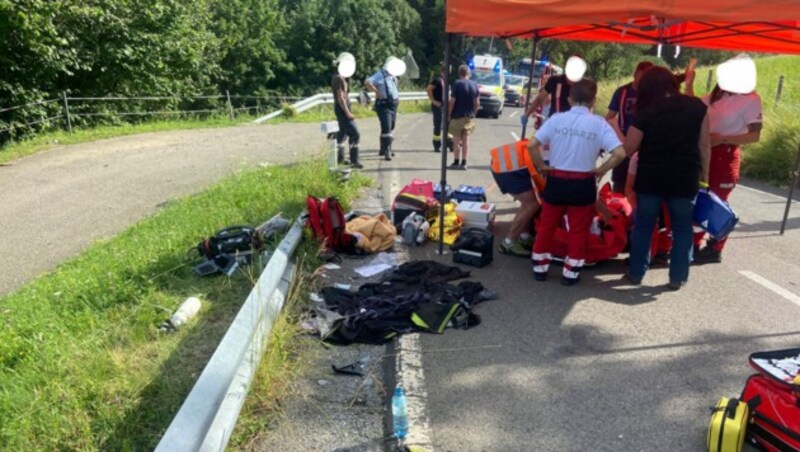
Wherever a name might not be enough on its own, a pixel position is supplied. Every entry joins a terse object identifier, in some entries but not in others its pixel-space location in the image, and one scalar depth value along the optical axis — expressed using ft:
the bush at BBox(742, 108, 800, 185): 34.55
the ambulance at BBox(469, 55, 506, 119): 79.97
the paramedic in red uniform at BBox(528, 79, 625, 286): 15.97
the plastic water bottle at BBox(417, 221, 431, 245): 20.47
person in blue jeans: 15.75
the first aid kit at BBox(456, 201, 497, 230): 21.80
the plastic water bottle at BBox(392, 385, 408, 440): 9.73
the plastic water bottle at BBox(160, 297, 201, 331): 14.26
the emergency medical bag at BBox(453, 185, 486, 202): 23.93
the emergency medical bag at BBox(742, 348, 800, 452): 9.26
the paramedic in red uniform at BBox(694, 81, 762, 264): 18.49
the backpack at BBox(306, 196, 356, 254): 19.20
